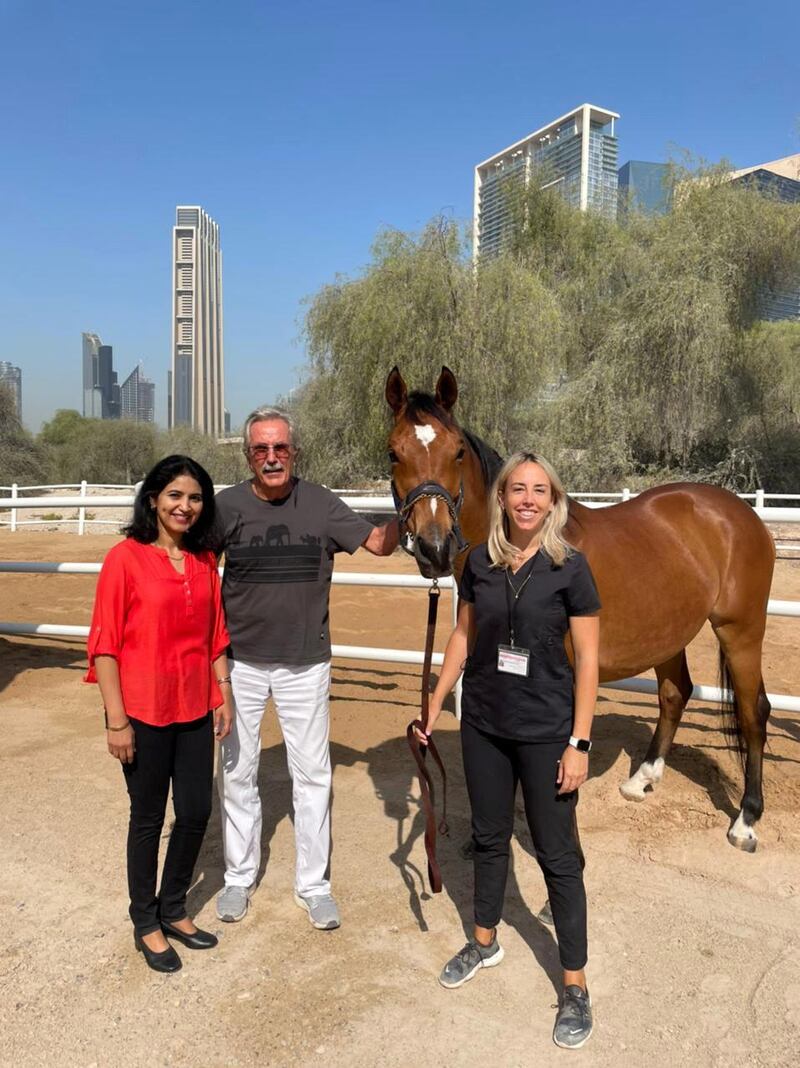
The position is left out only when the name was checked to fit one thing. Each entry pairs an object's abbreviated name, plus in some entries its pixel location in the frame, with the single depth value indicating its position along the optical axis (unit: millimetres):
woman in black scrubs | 1972
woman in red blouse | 2105
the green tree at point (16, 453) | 34184
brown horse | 2480
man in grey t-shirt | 2439
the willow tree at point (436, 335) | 16609
